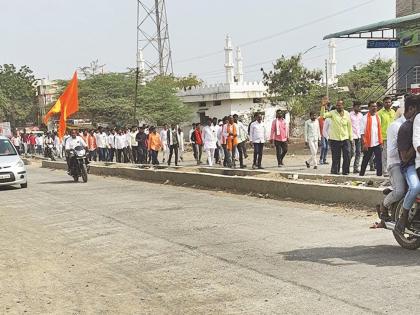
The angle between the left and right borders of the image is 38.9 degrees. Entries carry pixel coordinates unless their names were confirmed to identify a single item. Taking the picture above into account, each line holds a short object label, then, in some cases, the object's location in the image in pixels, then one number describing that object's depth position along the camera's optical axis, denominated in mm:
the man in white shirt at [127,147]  27602
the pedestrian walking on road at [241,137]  19766
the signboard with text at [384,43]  26406
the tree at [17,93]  73188
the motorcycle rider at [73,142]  18531
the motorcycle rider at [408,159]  6418
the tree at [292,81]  39438
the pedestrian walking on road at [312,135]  17469
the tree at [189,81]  72019
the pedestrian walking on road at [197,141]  23172
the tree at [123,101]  45406
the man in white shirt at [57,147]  35625
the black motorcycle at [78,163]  18094
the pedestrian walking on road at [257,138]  18188
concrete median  10055
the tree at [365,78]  39562
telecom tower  64875
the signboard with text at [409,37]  27562
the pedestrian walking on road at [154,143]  23203
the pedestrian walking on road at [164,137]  24672
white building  48969
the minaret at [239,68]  62750
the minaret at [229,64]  58728
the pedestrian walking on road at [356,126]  15530
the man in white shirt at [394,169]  6660
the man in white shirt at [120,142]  27822
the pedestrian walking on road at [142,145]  24406
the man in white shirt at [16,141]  41381
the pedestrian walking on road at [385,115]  13445
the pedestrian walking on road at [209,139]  21125
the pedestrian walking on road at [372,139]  13367
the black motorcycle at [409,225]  6484
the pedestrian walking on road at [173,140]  23141
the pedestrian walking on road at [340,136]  13789
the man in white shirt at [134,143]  26662
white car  17141
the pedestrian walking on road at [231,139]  19391
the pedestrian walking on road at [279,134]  17266
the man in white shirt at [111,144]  28688
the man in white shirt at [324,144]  17286
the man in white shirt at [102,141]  29875
